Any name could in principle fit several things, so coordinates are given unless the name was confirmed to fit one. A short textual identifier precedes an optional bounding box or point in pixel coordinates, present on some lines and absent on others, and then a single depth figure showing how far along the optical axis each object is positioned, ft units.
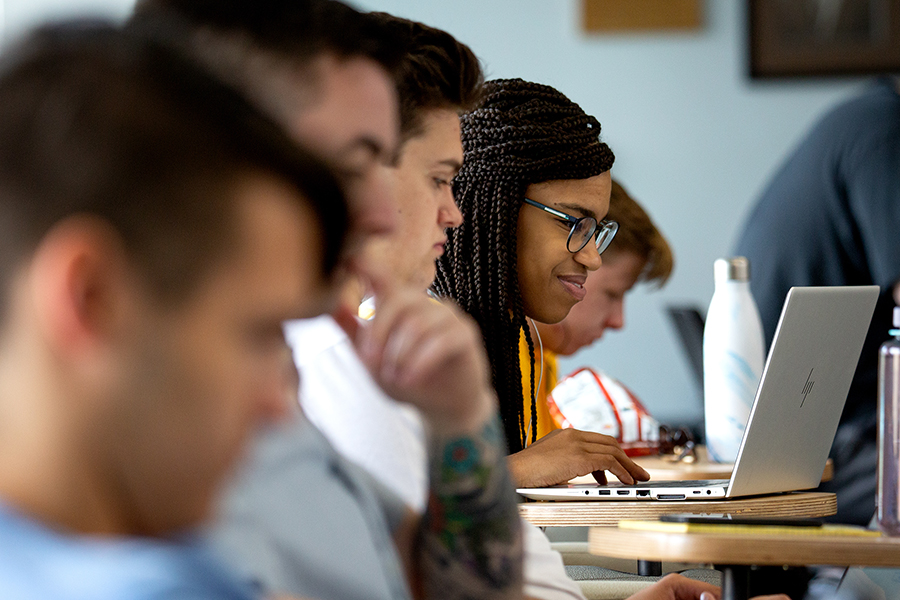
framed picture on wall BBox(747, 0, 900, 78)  20.11
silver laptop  10.42
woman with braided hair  11.41
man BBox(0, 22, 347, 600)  5.31
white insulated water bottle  11.81
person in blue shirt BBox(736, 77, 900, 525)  12.33
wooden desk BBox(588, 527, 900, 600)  9.45
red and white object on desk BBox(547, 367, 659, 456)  12.53
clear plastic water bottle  9.93
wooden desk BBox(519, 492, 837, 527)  10.40
